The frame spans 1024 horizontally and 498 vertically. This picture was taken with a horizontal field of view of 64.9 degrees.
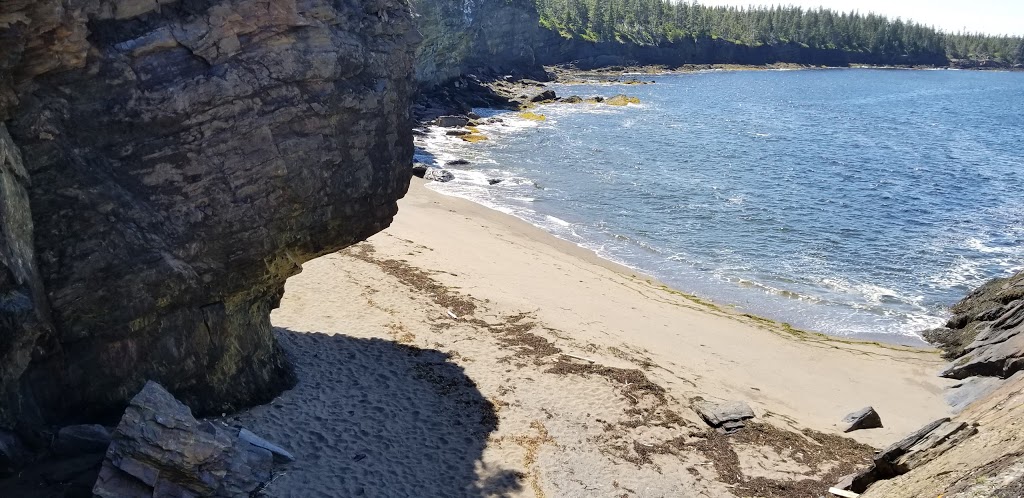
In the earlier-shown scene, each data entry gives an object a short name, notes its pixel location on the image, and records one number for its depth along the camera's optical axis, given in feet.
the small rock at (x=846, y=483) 40.83
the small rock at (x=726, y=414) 49.93
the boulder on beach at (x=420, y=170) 127.47
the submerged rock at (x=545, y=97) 256.32
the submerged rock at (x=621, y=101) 261.24
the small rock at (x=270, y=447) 38.68
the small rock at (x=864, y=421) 52.75
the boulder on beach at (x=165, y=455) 31.68
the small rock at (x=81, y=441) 34.05
